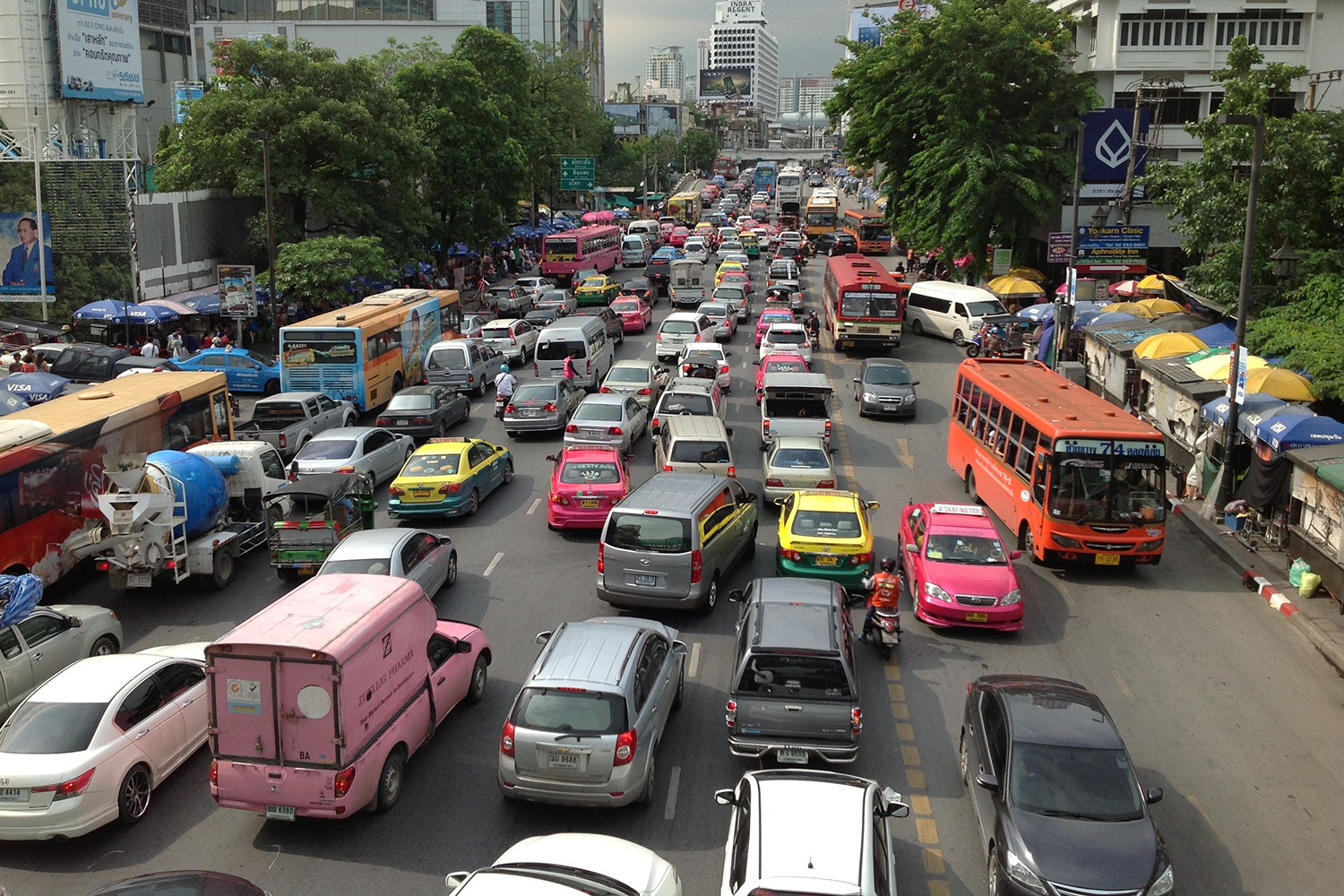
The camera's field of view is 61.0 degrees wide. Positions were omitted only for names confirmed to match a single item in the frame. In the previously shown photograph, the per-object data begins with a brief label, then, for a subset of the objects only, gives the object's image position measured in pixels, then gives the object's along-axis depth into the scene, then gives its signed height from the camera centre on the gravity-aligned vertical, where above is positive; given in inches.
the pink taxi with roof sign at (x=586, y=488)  792.9 -179.9
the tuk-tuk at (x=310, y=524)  711.1 -185.4
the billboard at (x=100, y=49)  2240.4 +347.1
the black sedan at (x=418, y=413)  1075.3 -175.4
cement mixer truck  669.9 -181.2
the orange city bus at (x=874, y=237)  2817.4 -19.2
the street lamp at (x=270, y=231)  1325.0 -9.0
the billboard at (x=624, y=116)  6156.5 +583.8
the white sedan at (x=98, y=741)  418.0 -198.4
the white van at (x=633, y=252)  2738.7 -59.8
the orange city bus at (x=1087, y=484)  697.0 -155.6
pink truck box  406.9 -173.8
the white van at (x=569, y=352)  1235.2 -134.8
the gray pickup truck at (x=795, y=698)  460.4 -188.7
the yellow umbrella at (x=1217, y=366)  912.1 -108.6
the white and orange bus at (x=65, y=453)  649.0 -144.2
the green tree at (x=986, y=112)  1701.5 +179.5
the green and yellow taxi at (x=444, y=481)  832.3 -185.9
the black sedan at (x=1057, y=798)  366.0 -193.3
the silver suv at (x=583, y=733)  423.5 -187.5
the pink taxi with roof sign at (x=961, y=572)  619.2 -188.9
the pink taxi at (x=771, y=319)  1540.4 -121.6
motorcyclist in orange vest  578.9 -180.7
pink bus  2253.9 -54.2
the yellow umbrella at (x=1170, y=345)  1019.9 -100.7
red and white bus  1486.2 -106.3
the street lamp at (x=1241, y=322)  814.5 -64.6
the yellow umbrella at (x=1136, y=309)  1274.5 -88.1
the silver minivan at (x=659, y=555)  626.5 -177.7
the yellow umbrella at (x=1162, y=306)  1288.1 -83.8
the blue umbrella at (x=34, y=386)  1088.2 -156.5
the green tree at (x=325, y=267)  1518.2 -56.5
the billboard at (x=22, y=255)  1485.0 -43.5
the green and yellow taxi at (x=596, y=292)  1973.4 -112.8
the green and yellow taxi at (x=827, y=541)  671.1 -182.1
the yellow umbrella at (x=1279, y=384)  880.9 -115.9
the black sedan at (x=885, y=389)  1169.4 -163.2
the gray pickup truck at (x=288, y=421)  1009.5 -177.4
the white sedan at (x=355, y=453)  875.4 -178.2
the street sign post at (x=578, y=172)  3075.8 +143.8
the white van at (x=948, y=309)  1569.9 -110.8
